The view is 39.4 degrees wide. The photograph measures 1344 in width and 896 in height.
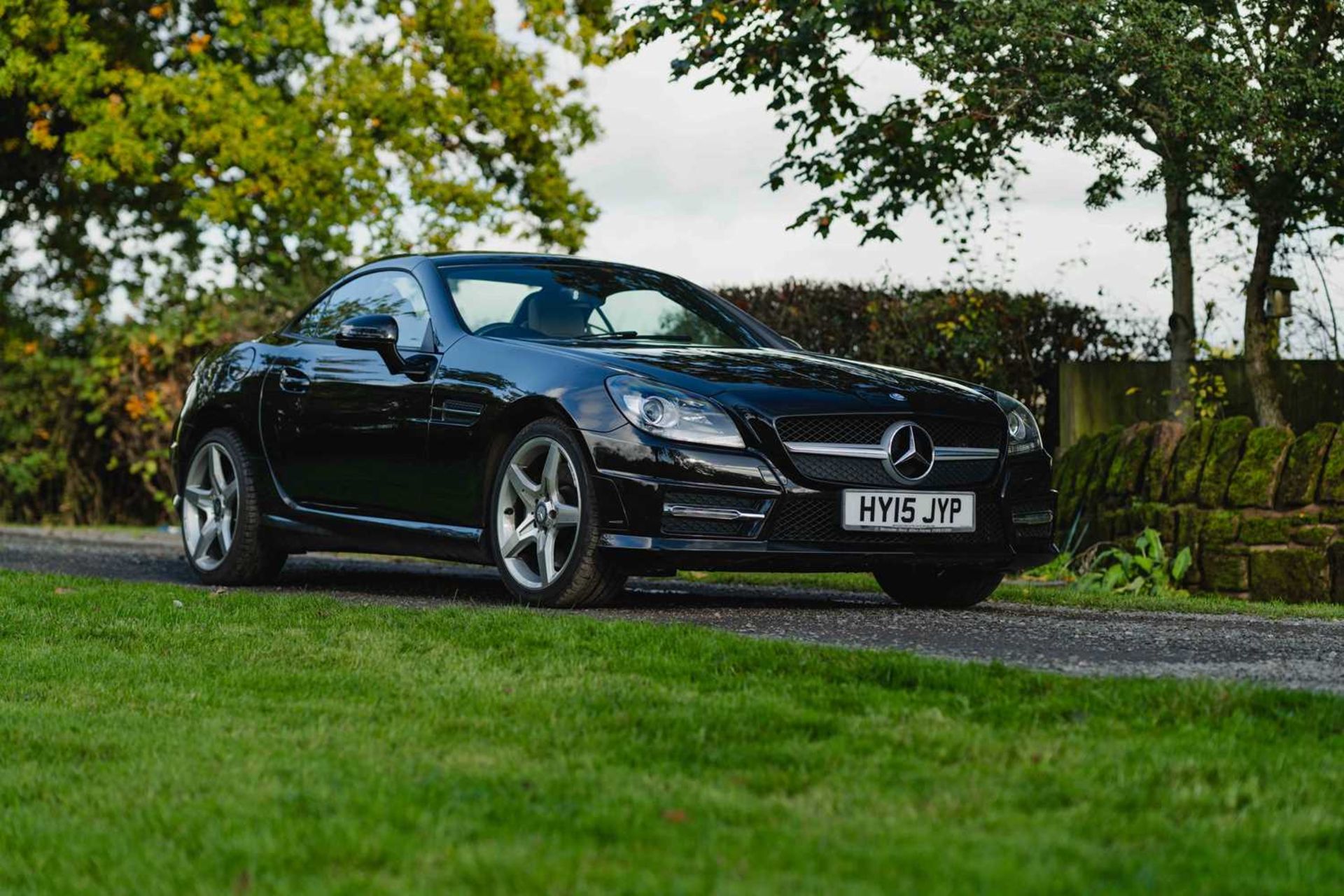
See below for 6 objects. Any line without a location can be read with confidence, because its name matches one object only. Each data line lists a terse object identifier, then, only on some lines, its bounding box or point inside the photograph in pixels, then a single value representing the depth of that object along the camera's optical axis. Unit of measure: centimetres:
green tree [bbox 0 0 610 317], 1938
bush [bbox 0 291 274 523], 1606
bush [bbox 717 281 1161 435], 1297
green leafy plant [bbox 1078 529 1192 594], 1022
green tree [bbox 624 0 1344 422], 1024
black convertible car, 707
